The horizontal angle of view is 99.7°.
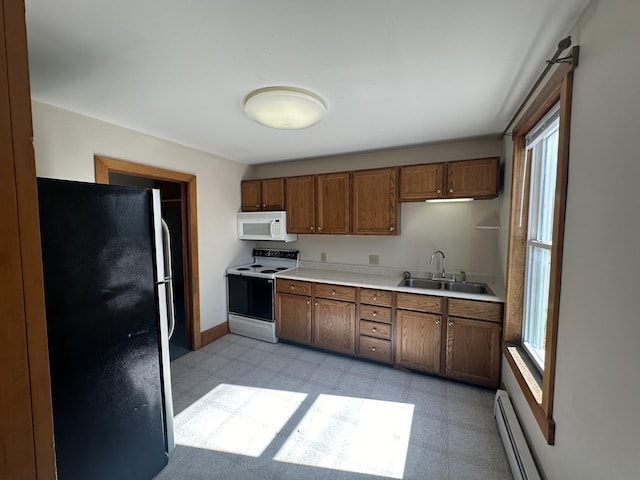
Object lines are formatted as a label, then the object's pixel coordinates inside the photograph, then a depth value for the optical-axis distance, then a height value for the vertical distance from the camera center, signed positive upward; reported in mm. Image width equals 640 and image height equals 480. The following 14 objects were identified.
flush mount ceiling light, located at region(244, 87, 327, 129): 1701 +783
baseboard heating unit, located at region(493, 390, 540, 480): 1405 -1274
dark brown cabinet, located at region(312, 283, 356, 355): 2900 -1019
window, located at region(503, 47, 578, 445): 1249 -100
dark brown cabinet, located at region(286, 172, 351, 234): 3133 +265
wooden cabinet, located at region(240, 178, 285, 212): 3521 +418
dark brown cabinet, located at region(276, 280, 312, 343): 3131 -1010
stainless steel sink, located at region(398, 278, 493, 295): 2676 -629
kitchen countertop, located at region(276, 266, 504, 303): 2385 -605
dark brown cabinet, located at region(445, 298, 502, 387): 2305 -1023
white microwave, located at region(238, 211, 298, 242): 3434 -10
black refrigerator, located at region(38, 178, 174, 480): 1172 -510
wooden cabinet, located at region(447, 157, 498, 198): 2496 +440
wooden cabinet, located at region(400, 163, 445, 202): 2678 +439
